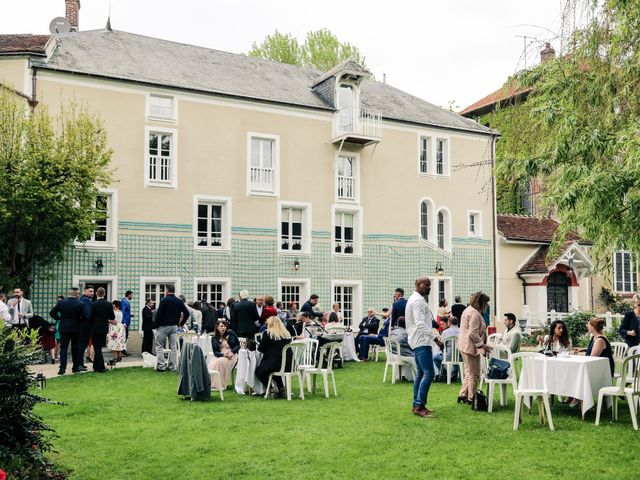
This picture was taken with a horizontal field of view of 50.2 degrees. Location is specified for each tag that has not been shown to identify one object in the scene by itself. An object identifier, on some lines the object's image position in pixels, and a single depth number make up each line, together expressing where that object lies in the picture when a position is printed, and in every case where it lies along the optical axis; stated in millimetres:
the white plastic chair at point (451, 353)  13414
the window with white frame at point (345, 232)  25797
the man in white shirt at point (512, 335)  11469
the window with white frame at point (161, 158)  22188
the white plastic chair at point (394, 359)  13445
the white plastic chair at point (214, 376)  11508
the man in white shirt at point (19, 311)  16016
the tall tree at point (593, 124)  7926
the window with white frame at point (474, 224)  29094
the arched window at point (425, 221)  28172
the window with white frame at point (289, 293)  24578
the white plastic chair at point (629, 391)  8945
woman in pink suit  10359
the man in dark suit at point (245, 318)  14234
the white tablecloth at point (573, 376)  9414
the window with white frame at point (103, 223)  20564
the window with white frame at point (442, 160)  28578
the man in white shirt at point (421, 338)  9648
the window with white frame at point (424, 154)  28156
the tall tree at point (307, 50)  40250
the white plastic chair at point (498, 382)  10188
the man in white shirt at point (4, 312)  14680
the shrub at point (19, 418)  6117
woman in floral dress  16797
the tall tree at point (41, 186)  17797
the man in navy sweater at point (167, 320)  15539
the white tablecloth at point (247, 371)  11977
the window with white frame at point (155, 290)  21984
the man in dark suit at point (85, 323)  15391
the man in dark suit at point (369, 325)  18516
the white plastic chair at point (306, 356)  11857
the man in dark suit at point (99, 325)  15469
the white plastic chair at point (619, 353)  11508
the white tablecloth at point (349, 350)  17734
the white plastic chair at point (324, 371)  11680
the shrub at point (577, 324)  23922
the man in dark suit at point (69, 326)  15062
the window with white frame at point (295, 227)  24641
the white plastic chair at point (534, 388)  8977
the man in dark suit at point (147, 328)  17484
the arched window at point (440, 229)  28516
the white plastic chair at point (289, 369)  11484
